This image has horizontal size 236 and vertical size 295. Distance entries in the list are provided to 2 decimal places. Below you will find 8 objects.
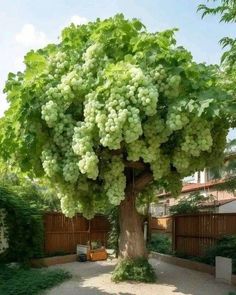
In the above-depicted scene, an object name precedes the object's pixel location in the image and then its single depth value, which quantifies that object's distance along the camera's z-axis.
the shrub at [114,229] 10.79
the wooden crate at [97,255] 10.31
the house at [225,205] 16.67
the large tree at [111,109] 5.72
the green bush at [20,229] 9.67
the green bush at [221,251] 8.31
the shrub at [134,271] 7.13
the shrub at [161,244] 11.42
